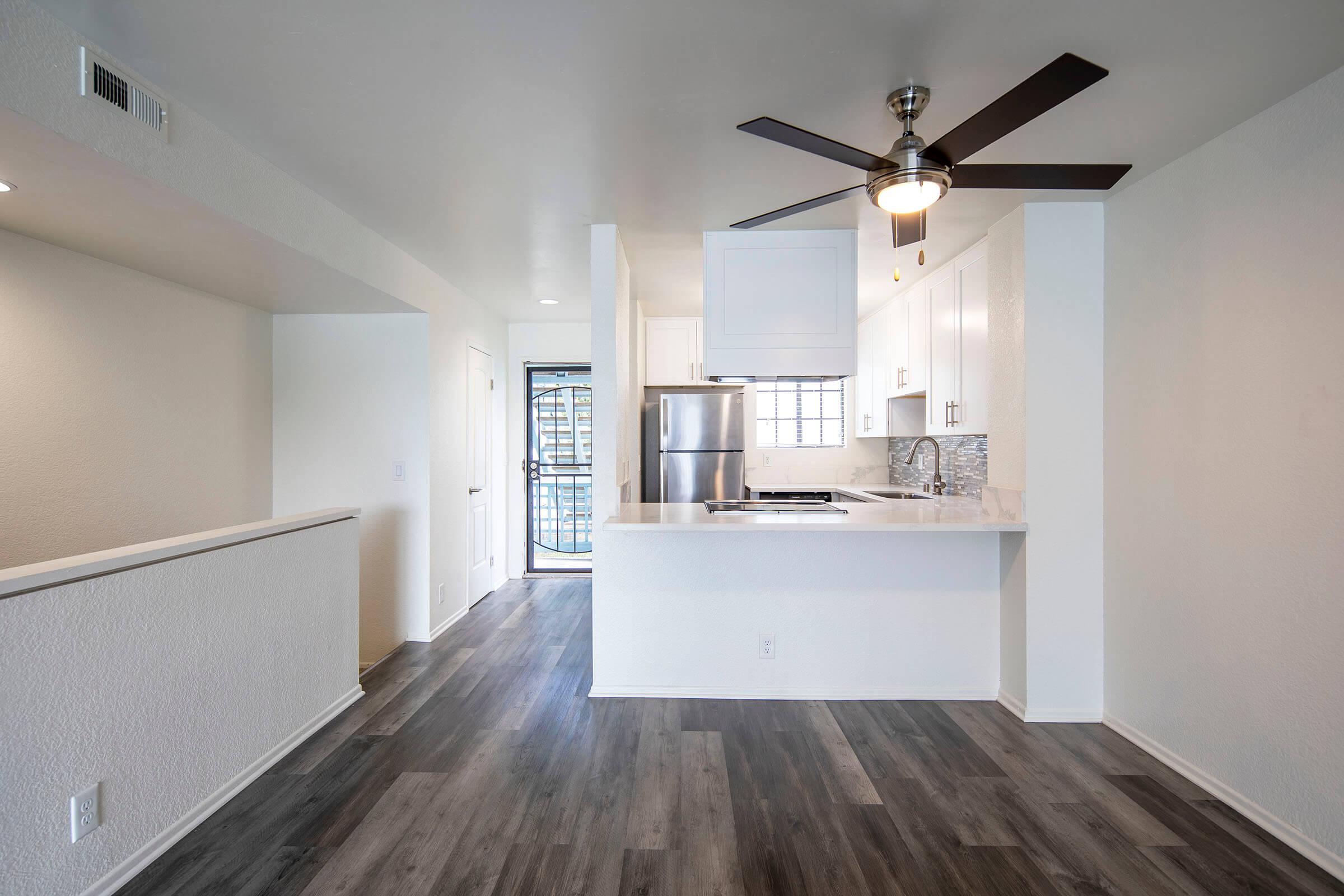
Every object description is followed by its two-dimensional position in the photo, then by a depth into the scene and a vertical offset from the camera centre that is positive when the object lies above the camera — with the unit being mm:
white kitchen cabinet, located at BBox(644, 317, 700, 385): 5020 +710
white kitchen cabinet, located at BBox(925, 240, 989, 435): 3215 +502
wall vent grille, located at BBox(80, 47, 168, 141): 1659 +945
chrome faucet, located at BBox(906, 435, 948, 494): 4055 -201
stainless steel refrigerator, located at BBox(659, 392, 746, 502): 4738 -68
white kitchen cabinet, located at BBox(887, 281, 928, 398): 3893 +612
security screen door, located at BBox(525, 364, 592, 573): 5656 -113
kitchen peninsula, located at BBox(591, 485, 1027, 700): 3053 -831
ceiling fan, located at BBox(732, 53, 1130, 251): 1455 +741
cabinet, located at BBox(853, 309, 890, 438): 4598 +447
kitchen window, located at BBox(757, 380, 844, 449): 5520 +229
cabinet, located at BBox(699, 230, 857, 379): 3217 +687
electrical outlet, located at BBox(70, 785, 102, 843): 1636 -970
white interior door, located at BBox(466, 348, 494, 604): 4734 -239
